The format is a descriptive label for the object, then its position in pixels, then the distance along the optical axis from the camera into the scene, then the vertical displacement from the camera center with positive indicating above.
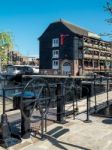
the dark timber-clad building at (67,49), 26.49 +4.89
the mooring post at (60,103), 3.53 -0.83
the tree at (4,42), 22.66 +5.20
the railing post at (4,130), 2.44 -1.06
